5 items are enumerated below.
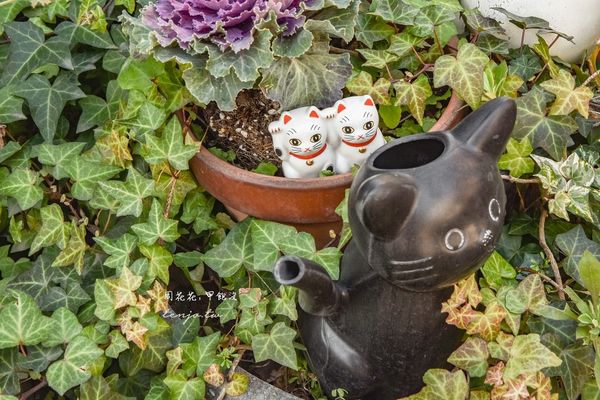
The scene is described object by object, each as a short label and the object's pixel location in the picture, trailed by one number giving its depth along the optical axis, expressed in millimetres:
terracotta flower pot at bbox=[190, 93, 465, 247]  1077
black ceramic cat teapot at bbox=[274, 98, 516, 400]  755
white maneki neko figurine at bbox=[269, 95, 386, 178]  1040
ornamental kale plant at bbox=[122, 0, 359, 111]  1059
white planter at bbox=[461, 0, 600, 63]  1192
